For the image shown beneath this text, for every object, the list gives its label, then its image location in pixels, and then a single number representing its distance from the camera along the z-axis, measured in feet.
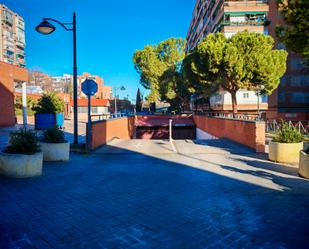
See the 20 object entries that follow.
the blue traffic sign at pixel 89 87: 35.91
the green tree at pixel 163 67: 149.48
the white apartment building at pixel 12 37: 256.73
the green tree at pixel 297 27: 19.10
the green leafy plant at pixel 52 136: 27.20
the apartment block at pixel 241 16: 132.99
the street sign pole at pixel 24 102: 72.86
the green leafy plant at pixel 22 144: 20.75
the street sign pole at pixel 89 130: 34.78
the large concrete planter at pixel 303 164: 22.09
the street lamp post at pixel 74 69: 35.87
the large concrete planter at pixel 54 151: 26.76
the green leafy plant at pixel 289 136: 29.71
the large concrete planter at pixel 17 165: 19.81
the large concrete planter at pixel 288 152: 29.01
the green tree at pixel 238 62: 76.43
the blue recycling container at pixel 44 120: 63.98
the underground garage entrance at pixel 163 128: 104.47
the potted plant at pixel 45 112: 63.62
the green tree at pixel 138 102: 183.13
